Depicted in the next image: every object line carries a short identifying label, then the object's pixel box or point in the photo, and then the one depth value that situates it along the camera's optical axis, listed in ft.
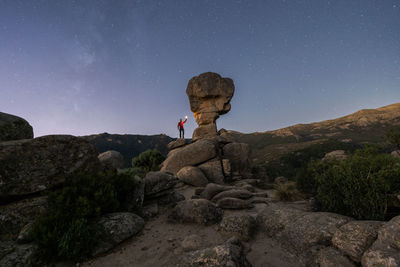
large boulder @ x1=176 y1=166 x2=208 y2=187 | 42.94
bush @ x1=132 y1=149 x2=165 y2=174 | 62.54
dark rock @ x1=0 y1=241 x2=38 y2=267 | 12.51
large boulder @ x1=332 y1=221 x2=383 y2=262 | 10.85
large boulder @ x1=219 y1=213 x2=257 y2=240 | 17.00
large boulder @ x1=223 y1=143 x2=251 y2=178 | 57.77
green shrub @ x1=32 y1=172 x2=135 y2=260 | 13.84
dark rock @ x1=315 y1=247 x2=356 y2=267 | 10.58
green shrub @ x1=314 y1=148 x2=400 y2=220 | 15.31
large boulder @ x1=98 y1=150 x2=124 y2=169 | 48.99
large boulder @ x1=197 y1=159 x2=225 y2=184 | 47.14
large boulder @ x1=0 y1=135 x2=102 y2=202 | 17.24
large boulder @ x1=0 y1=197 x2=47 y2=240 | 16.04
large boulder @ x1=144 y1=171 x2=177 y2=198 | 26.69
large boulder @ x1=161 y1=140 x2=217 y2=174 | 51.21
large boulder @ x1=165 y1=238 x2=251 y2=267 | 10.36
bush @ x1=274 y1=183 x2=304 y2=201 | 30.04
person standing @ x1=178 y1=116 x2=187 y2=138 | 78.07
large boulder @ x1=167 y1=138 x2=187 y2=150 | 67.61
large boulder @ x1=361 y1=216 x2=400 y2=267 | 8.94
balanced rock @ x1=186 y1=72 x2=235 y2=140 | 85.30
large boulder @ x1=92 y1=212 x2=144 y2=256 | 15.38
